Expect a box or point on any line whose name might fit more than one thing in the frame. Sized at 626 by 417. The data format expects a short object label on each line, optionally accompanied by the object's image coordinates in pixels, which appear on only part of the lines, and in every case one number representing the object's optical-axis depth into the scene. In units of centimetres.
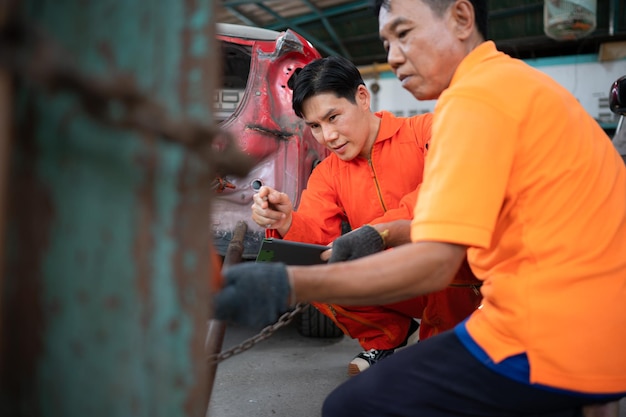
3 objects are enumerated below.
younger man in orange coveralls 245
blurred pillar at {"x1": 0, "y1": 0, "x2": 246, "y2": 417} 62
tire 343
